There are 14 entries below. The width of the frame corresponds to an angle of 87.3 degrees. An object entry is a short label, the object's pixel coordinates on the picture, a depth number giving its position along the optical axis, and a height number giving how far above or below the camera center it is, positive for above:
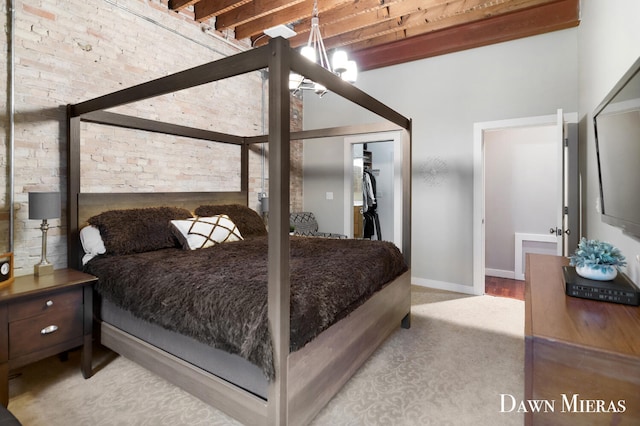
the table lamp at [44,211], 2.10 +0.02
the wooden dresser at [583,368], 0.95 -0.46
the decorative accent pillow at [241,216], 3.45 -0.03
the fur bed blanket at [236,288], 1.52 -0.41
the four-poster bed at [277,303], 1.41 -0.53
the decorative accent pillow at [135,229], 2.49 -0.12
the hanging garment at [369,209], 5.90 +0.08
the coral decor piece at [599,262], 1.50 -0.22
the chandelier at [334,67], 2.57 +1.16
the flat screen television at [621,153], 1.25 +0.26
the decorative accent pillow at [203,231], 2.78 -0.15
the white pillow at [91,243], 2.45 -0.21
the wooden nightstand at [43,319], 1.77 -0.60
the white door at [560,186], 2.72 +0.22
